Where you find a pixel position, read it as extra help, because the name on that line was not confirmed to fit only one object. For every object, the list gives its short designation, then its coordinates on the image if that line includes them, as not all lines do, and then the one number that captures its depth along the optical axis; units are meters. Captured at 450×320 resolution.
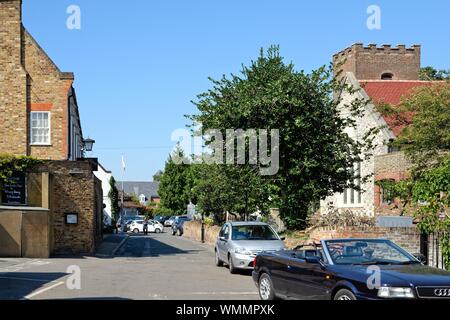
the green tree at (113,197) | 66.38
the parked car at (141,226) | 60.50
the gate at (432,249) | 16.30
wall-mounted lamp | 29.12
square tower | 41.88
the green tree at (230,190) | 26.15
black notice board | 23.86
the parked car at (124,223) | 59.49
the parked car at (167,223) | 78.57
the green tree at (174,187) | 81.12
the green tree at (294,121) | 23.80
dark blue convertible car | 9.01
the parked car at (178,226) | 53.44
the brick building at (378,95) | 30.33
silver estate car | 18.92
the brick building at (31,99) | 29.31
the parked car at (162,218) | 79.81
